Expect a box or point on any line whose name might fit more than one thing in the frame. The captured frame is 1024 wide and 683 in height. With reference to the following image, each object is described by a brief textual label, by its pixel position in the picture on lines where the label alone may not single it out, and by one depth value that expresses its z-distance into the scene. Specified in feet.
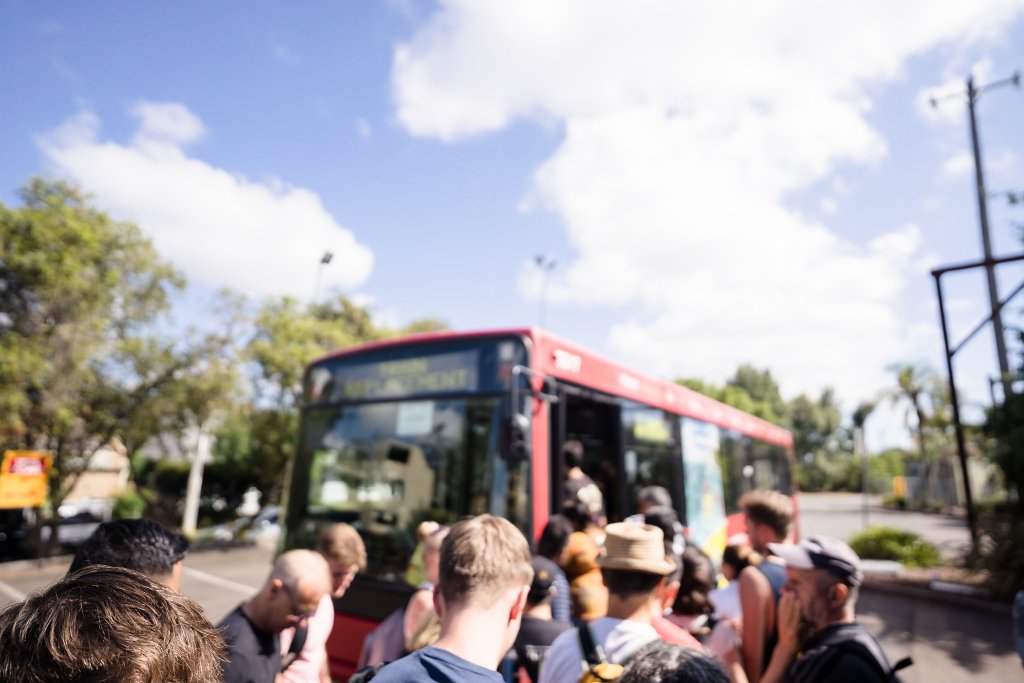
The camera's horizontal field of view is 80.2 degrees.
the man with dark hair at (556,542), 13.67
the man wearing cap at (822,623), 7.74
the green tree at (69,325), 49.57
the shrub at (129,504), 75.63
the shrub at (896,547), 45.75
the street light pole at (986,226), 39.22
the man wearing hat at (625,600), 7.97
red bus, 15.66
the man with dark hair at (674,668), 5.22
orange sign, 46.62
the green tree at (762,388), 220.02
